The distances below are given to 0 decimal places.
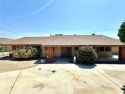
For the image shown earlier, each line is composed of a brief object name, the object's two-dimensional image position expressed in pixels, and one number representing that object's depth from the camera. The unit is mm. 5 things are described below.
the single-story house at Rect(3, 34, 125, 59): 10836
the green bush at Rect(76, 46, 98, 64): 8988
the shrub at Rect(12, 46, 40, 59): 11260
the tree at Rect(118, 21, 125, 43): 5878
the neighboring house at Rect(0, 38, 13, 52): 24570
